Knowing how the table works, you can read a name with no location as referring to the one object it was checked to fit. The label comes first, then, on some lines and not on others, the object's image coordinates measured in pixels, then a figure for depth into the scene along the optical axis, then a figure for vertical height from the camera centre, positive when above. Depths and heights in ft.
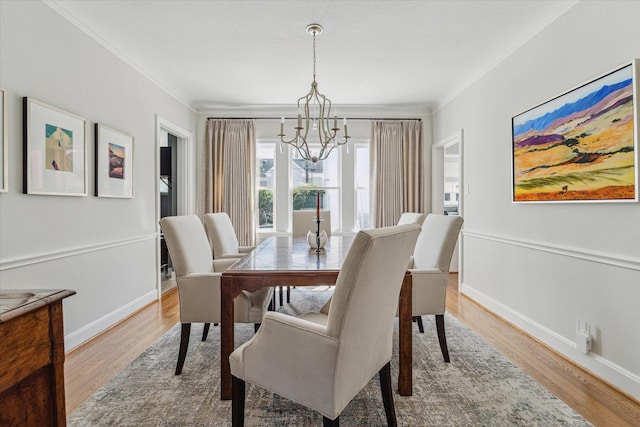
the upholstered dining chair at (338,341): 4.07 -1.64
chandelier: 16.49 +4.67
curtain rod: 17.26 +4.45
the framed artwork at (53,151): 7.29 +1.31
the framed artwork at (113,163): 9.68 +1.35
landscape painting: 6.45 +1.41
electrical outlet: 7.40 -2.71
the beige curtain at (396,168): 17.33 +2.00
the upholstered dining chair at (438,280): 7.51 -1.50
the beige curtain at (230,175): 17.07 +1.63
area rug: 5.68 -3.37
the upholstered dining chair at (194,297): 6.96 -1.74
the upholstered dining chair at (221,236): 10.18 -0.80
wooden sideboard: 2.85 -1.29
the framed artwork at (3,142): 6.66 +1.27
